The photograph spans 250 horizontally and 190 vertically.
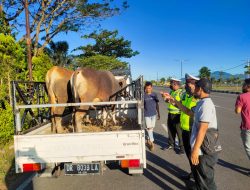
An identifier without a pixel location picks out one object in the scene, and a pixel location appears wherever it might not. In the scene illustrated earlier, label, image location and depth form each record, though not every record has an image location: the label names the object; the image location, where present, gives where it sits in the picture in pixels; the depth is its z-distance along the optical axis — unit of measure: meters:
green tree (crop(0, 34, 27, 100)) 6.81
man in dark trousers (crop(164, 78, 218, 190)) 2.22
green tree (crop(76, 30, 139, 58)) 21.99
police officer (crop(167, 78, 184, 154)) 4.35
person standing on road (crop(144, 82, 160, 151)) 4.50
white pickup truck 2.69
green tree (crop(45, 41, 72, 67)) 14.97
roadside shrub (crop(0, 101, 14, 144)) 4.96
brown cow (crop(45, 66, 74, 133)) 3.56
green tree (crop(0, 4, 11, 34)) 8.25
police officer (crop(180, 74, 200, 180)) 3.02
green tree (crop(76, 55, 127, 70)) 19.18
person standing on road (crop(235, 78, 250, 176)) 3.20
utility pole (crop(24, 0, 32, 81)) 7.33
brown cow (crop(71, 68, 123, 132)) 3.26
